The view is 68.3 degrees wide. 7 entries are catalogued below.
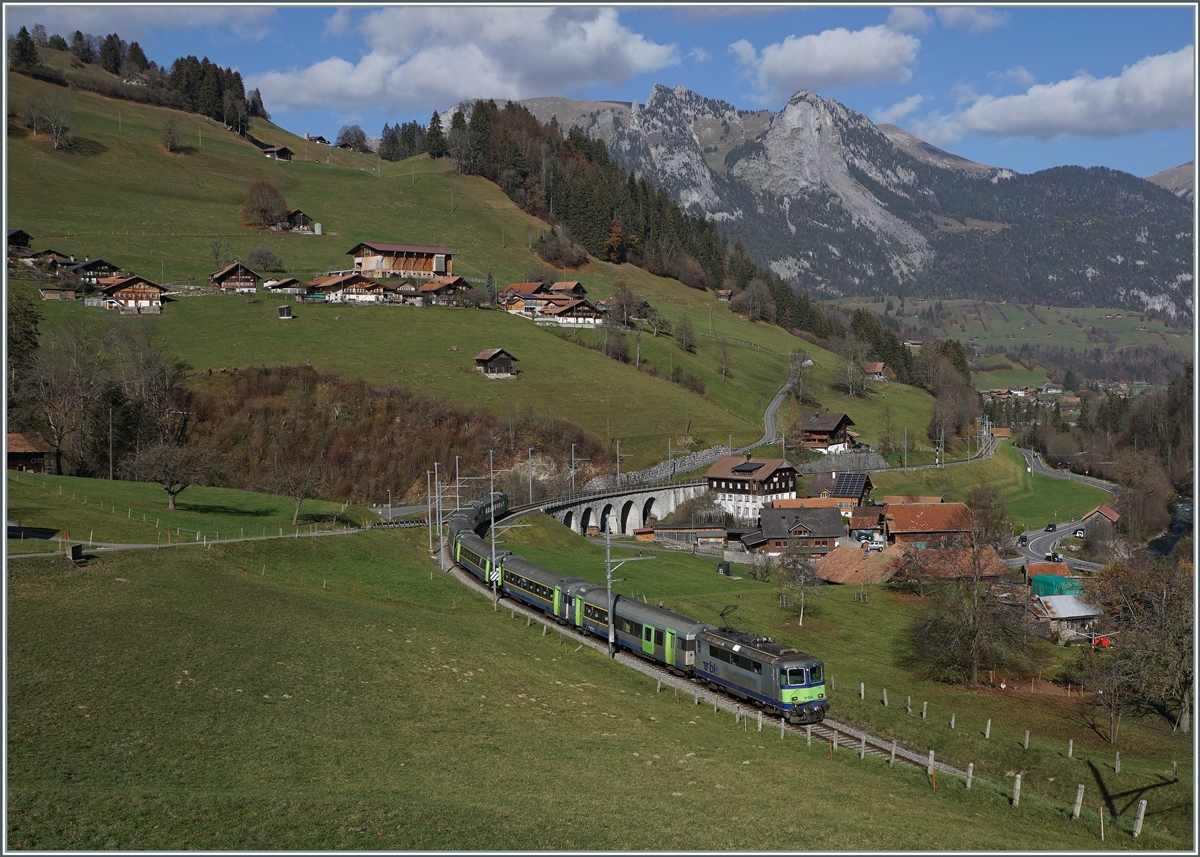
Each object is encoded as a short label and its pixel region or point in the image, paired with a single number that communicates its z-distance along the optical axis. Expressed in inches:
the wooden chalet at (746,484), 4859.7
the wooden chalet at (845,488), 4889.3
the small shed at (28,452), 3494.1
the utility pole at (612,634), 1926.7
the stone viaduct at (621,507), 4249.5
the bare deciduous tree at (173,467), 2834.6
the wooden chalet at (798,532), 4212.6
